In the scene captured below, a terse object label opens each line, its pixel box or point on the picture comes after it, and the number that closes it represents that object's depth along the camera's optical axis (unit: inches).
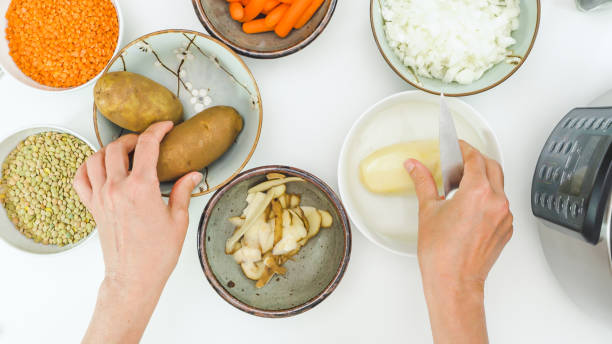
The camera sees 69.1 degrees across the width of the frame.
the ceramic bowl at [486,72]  33.2
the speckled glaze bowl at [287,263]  33.5
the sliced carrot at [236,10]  34.8
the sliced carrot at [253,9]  34.2
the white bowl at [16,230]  35.3
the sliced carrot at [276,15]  34.6
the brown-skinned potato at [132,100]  30.5
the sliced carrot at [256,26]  35.2
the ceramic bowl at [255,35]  33.1
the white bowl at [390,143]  35.4
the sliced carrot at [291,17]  33.4
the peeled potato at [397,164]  33.7
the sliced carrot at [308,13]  34.0
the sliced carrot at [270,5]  34.9
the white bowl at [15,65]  35.0
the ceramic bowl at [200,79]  33.1
